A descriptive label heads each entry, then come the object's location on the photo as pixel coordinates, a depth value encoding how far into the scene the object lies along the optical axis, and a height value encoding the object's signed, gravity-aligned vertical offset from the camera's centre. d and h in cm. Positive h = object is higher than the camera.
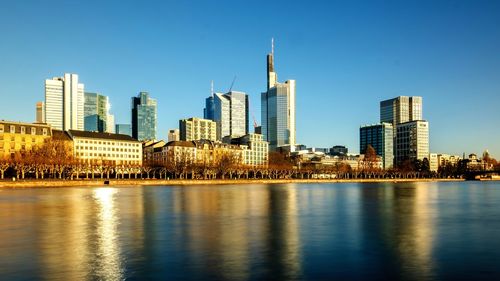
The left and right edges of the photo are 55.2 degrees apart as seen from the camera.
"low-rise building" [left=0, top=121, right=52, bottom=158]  14925 +748
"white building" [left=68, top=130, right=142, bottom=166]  19046 +540
